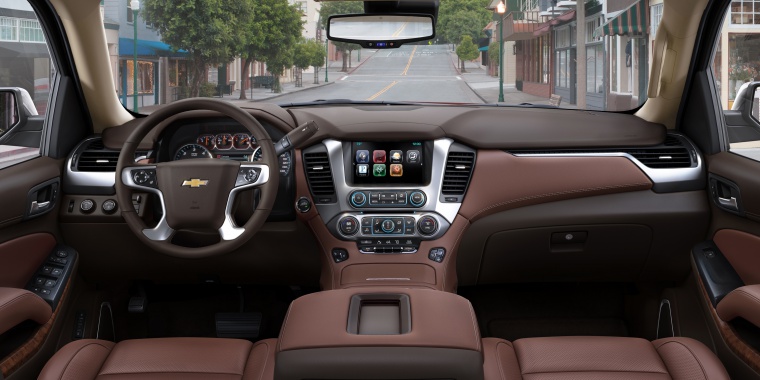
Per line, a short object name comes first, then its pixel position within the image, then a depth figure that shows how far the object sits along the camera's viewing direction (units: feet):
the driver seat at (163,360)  8.28
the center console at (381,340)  7.01
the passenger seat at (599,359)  8.14
